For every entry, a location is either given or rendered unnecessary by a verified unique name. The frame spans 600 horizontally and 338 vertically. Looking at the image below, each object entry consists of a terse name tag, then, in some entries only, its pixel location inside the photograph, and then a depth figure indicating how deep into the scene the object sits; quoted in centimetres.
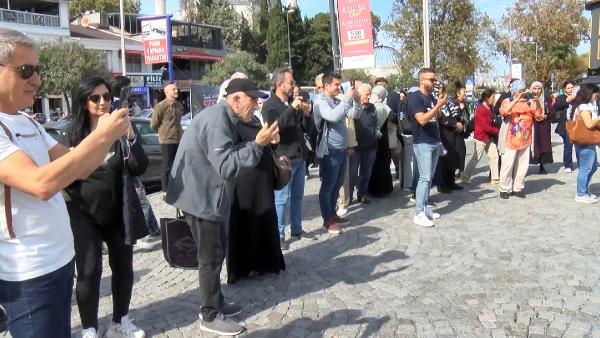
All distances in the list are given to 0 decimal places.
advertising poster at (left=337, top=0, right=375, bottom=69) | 1048
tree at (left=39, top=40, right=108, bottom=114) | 3175
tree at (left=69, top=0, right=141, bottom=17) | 5472
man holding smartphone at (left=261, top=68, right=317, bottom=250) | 561
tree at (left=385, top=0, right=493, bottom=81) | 2381
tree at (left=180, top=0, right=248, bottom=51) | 5756
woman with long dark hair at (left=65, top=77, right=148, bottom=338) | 348
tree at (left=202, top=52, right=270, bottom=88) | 4522
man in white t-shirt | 188
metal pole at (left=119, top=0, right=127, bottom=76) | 2609
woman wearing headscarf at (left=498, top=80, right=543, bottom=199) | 809
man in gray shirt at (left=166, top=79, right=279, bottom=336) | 352
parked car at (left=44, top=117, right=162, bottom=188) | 1002
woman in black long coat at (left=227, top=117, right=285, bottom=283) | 482
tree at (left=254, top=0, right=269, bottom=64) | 6047
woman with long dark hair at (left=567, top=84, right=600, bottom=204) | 737
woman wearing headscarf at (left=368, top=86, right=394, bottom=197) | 862
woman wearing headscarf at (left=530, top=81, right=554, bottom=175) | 1016
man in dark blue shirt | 666
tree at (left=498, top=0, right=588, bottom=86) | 3600
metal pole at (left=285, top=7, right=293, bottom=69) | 5698
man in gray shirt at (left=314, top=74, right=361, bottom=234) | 638
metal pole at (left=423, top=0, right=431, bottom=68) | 1491
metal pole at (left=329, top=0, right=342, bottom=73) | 1155
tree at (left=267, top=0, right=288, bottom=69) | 5850
